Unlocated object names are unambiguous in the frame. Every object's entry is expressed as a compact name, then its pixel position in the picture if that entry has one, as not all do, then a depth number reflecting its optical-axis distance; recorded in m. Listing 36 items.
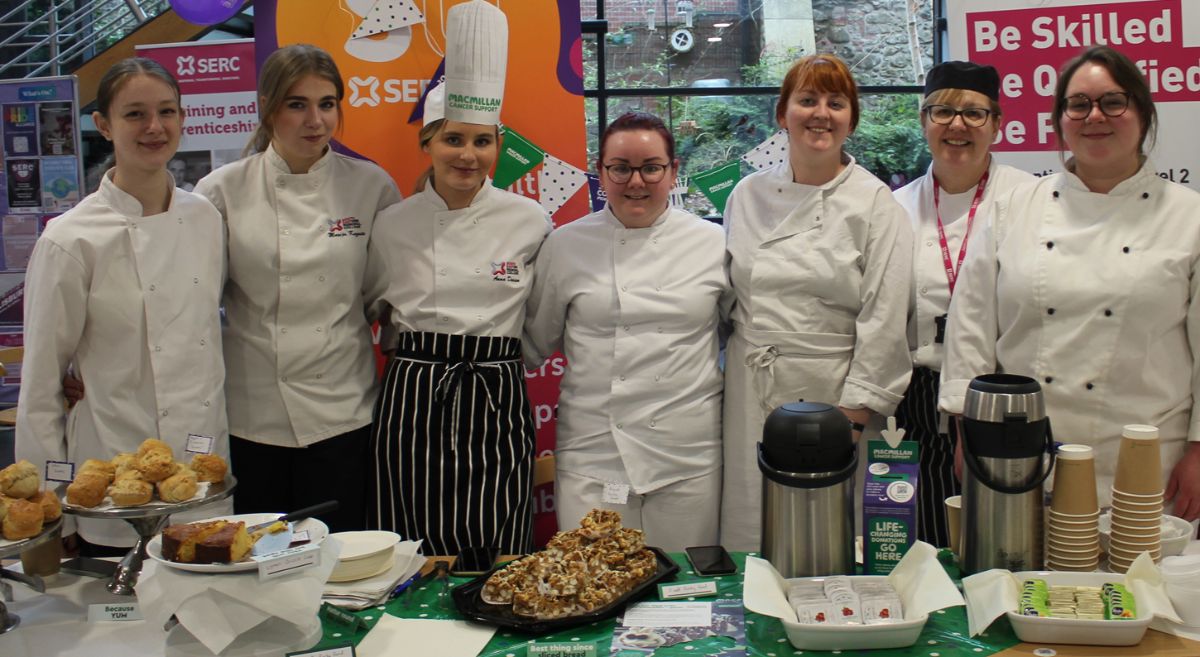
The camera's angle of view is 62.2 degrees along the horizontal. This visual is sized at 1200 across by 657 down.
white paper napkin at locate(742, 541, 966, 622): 1.51
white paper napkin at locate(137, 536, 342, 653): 1.48
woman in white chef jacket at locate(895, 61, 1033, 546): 2.55
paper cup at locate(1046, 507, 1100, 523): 1.66
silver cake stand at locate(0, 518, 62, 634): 1.59
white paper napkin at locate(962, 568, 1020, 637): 1.51
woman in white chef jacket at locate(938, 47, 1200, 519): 2.12
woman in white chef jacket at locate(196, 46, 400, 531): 2.55
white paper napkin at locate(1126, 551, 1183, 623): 1.49
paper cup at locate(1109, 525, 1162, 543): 1.67
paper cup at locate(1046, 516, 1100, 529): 1.66
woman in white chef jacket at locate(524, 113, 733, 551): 2.50
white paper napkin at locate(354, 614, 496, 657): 1.54
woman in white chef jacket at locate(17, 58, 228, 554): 2.23
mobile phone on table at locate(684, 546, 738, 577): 1.80
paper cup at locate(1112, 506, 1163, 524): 1.67
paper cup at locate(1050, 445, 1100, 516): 1.64
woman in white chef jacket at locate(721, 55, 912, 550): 2.48
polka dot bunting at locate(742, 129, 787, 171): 3.56
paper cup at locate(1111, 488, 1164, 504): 1.66
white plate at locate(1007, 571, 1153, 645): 1.46
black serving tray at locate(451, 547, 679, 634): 1.58
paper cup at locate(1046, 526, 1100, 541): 1.67
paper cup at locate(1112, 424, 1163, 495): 1.65
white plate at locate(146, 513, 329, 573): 1.49
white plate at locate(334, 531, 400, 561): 1.74
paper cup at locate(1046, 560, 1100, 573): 1.68
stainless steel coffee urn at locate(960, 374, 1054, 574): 1.64
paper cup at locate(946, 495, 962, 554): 1.82
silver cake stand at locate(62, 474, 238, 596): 1.73
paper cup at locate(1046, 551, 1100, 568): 1.68
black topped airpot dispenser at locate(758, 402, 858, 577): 1.64
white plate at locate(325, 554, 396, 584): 1.74
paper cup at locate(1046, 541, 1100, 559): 1.67
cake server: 1.55
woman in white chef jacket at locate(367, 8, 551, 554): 2.53
